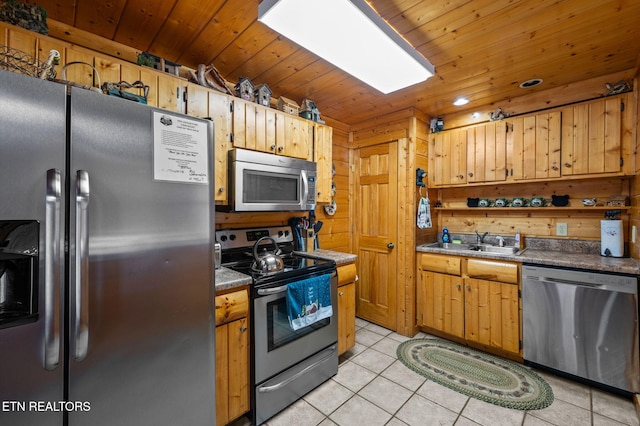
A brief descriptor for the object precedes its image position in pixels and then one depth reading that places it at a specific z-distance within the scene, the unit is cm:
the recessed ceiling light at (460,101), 279
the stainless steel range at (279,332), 174
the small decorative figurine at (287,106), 246
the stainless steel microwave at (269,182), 198
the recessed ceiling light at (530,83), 240
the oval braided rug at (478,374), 199
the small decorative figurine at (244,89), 214
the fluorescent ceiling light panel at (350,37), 134
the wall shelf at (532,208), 238
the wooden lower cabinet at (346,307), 239
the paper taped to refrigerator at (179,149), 121
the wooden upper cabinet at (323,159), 262
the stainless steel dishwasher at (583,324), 194
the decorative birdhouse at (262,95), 226
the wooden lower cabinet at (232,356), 159
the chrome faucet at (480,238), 306
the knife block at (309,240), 278
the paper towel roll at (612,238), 227
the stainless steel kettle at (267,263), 189
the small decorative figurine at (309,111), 259
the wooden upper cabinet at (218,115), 184
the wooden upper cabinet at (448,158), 305
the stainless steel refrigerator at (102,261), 90
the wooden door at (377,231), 314
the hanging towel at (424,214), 298
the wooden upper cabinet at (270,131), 207
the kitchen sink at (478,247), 285
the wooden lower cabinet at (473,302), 244
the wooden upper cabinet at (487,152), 281
